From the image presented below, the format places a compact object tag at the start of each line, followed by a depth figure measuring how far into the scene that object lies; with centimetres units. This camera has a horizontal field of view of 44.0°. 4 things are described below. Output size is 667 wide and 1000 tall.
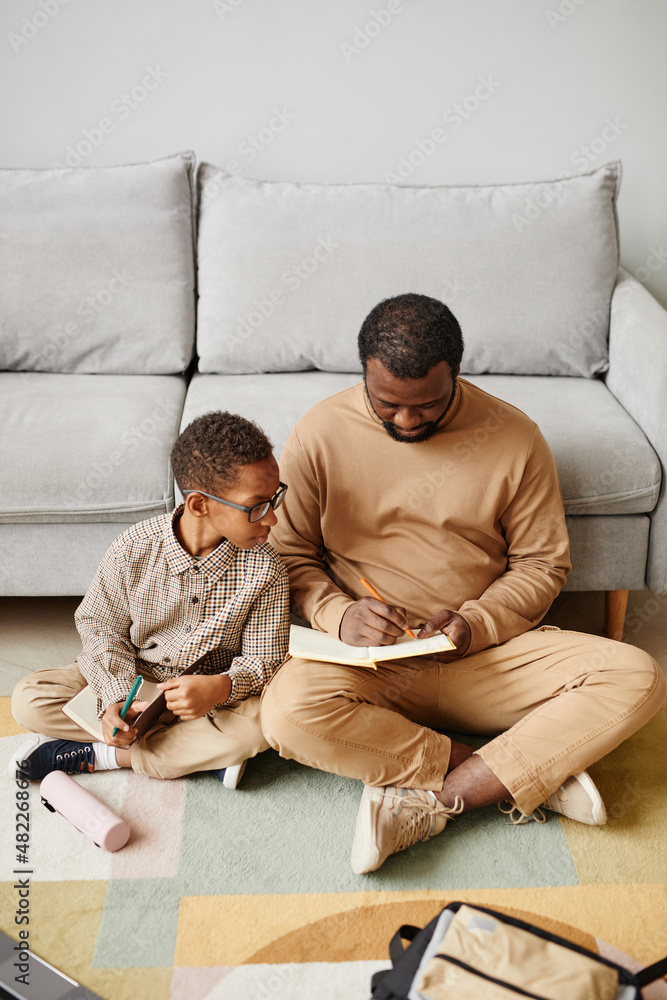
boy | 143
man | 137
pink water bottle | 135
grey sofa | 209
